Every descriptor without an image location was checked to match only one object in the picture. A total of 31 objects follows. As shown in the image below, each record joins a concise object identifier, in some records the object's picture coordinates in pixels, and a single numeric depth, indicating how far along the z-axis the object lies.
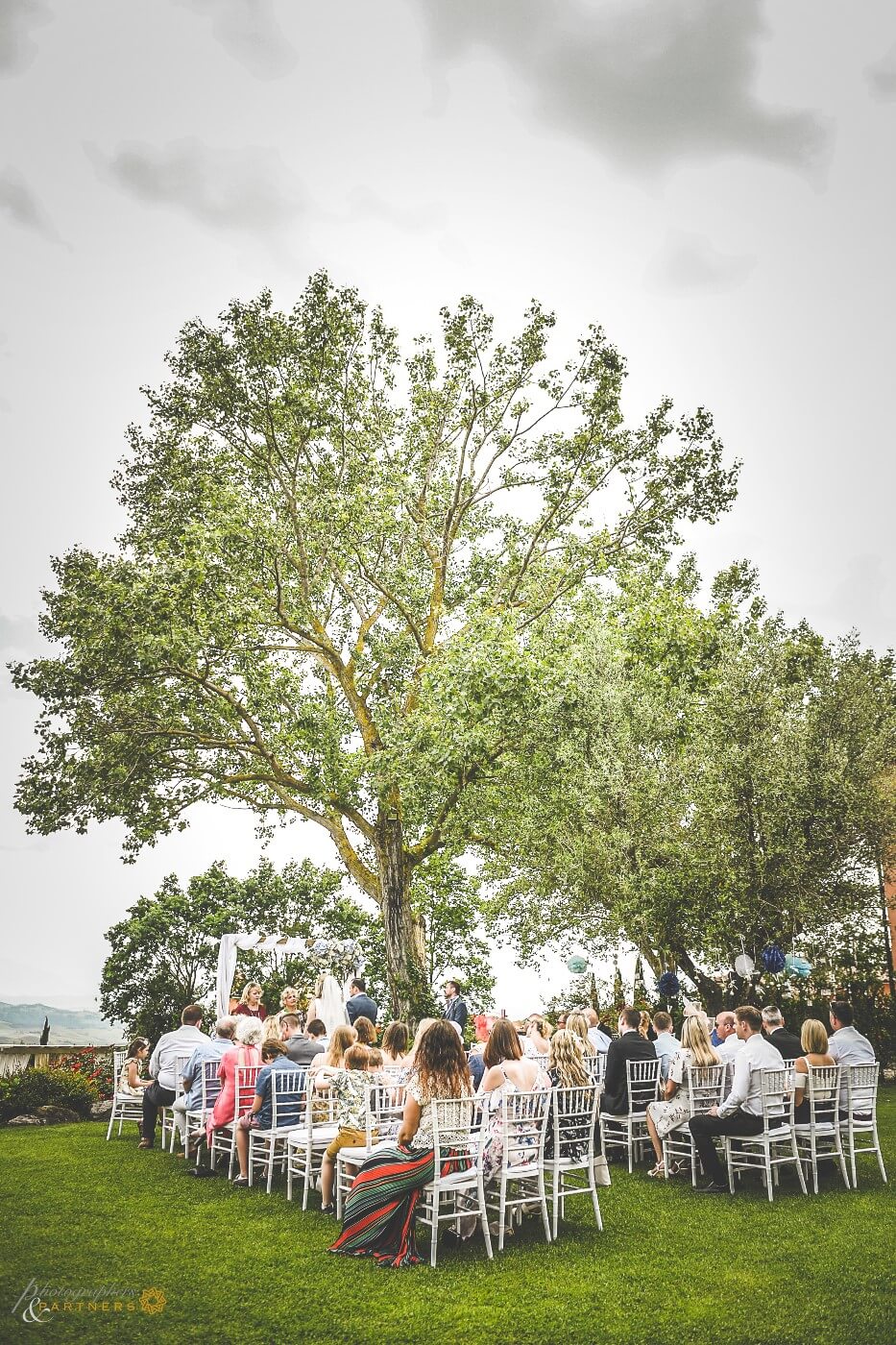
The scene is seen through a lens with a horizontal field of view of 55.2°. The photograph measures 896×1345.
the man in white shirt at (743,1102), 7.59
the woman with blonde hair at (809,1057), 8.12
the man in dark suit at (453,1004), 12.52
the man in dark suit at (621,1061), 9.16
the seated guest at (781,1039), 9.05
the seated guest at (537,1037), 9.39
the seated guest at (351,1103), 6.93
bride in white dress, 12.37
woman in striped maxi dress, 5.84
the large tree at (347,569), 14.10
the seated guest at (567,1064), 7.25
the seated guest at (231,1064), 8.72
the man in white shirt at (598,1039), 10.71
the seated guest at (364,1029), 9.20
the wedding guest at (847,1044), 8.60
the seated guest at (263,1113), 8.15
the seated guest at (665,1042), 9.29
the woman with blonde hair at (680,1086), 8.19
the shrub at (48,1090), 13.05
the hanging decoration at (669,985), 16.39
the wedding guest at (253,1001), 10.77
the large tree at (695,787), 14.70
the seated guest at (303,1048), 8.98
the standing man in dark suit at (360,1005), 12.03
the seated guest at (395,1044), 8.70
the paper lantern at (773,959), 14.59
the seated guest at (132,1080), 11.69
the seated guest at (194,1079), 9.46
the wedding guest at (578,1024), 8.73
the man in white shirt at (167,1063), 10.37
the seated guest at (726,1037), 8.79
